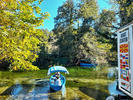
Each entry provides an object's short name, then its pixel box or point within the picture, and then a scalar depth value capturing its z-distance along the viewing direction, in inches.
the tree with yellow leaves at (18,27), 203.5
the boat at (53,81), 360.5
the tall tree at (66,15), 897.5
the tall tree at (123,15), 474.9
